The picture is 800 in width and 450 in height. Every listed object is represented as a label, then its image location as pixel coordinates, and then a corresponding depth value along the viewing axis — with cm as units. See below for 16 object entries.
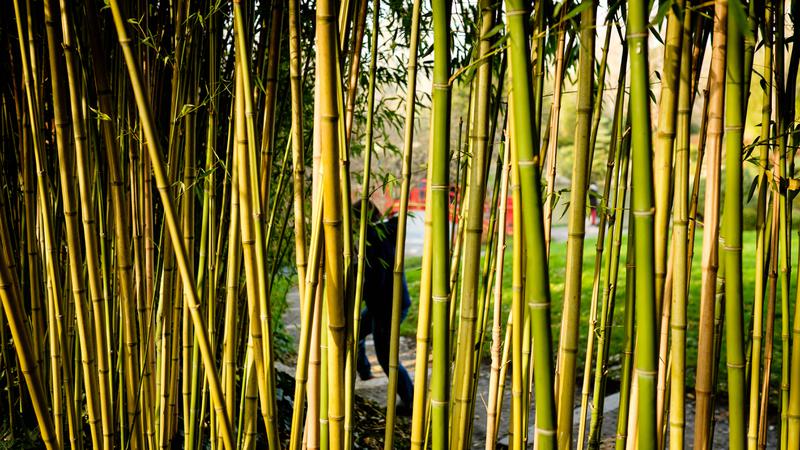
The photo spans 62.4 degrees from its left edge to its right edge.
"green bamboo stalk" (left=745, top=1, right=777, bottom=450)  88
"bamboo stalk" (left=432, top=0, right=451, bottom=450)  71
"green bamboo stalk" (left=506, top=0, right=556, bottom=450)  62
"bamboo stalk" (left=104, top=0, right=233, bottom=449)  84
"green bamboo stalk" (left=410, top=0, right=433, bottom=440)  82
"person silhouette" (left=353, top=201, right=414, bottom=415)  290
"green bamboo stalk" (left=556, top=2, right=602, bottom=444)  72
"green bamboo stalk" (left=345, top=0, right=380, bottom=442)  96
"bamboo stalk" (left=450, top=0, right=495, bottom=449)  77
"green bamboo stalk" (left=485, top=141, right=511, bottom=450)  94
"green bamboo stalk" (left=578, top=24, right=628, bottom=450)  93
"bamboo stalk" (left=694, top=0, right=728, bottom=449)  64
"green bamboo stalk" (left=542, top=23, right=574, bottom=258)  89
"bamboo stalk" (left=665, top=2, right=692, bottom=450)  69
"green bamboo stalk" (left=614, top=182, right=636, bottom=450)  84
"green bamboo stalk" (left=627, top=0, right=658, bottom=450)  60
